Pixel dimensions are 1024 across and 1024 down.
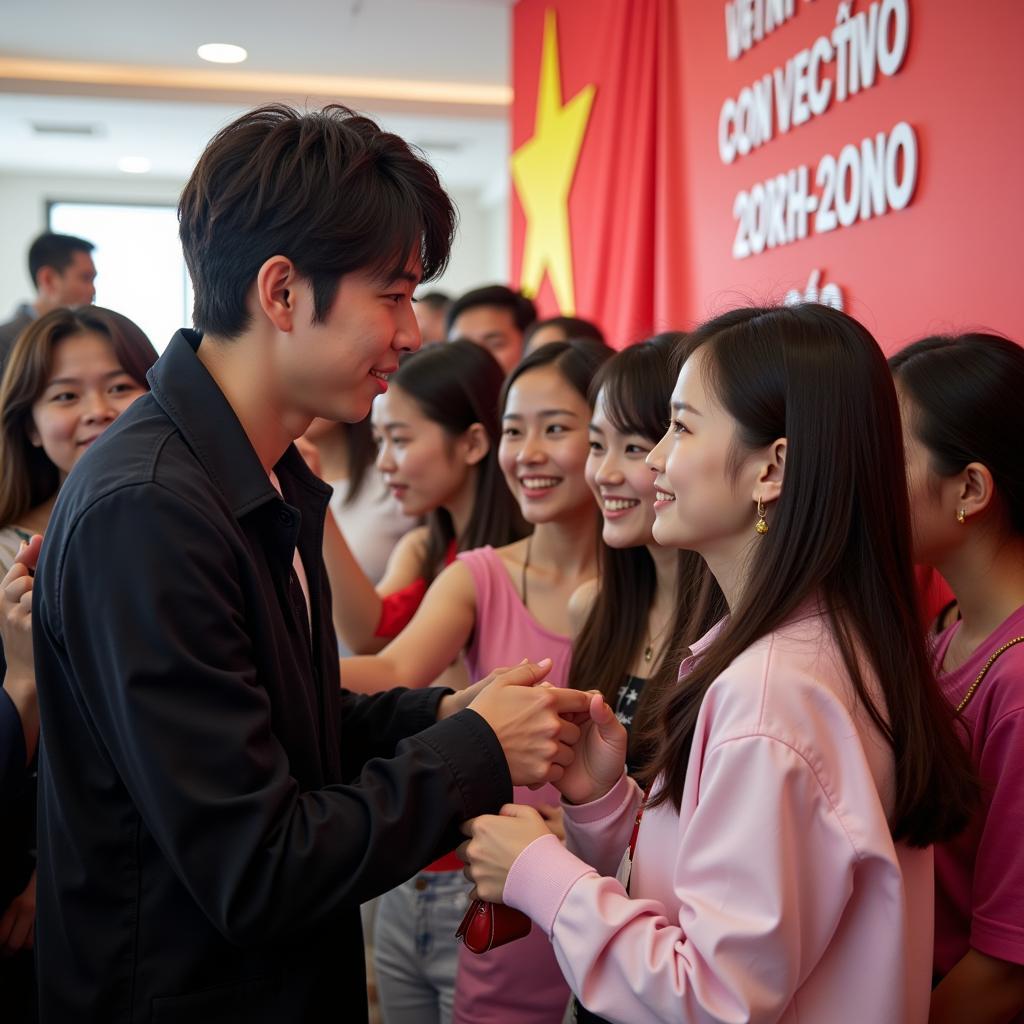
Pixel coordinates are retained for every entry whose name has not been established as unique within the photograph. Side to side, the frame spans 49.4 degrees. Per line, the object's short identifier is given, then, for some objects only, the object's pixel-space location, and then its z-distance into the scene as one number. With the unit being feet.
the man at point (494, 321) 12.99
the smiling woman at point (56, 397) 6.75
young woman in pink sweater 3.29
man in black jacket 3.36
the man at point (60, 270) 18.30
